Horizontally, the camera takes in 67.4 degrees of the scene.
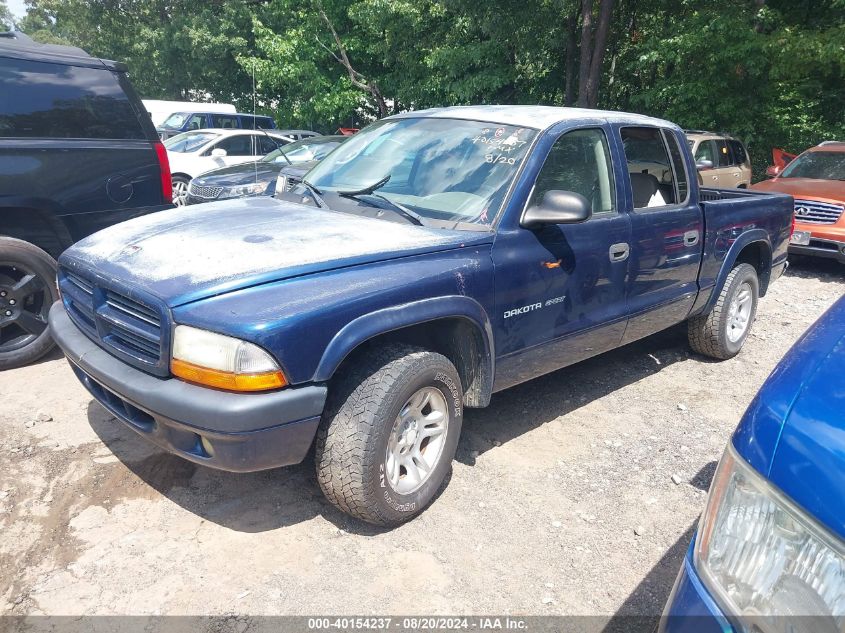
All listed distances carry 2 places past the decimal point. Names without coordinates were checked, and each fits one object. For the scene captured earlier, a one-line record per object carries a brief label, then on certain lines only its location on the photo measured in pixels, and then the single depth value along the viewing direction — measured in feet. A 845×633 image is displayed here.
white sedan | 38.81
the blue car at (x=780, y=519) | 4.09
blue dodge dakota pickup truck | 8.09
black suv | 14.35
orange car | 27.35
